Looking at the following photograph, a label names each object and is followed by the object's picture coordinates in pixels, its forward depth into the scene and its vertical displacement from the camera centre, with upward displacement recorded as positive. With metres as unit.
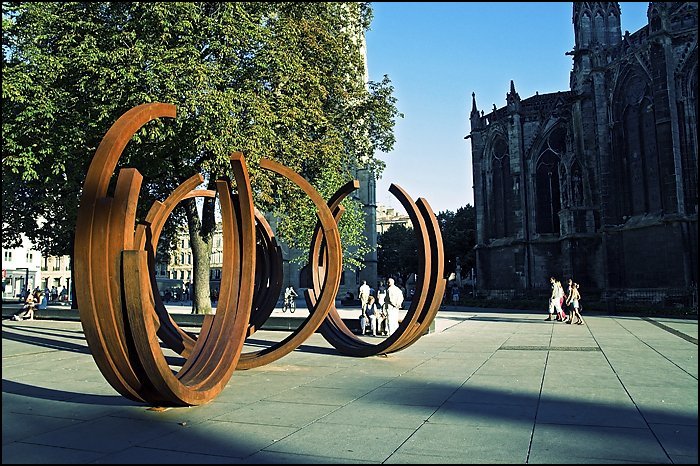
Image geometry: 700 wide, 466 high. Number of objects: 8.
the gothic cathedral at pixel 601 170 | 30.25 +6.97
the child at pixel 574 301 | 20.67 -0.91
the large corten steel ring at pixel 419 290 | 11.27 -0.21
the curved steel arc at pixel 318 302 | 9.62 -0.34
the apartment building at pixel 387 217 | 127.19 +14.93
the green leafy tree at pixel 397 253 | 67.56 +3.54
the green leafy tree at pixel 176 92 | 15.84 +5.72
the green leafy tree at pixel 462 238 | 59.69 +4.31
